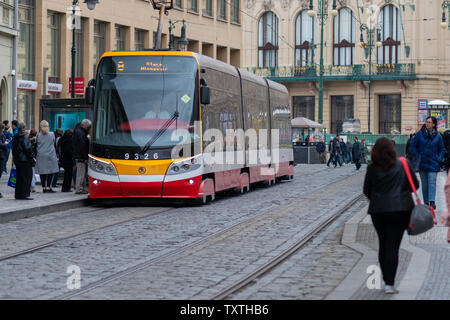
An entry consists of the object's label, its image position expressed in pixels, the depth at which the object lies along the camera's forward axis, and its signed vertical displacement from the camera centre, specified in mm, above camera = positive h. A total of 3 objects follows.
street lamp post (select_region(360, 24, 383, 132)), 68375 +6816
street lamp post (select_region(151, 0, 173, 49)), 31338 +4721
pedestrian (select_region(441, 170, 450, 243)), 10391 -842
